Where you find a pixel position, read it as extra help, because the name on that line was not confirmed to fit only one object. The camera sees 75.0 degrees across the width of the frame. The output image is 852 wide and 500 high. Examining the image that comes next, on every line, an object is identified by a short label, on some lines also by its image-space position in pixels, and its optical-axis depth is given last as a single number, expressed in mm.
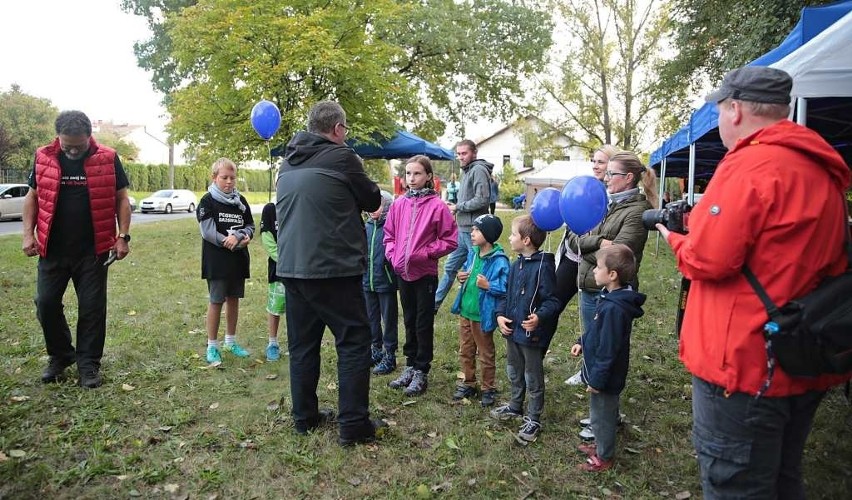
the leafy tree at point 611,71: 24859
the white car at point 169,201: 29964
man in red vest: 4160
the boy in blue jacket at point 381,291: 4746
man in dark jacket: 3305
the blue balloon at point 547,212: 3695
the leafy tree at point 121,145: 55156
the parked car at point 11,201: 20203
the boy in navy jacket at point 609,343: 3113
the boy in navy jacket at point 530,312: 3555
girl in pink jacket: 4207
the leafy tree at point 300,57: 12938
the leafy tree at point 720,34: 9195
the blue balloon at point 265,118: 5824
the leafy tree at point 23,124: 35500
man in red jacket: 1784
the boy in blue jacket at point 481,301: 3945
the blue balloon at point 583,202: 3486
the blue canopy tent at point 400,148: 15750
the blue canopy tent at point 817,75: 3043
